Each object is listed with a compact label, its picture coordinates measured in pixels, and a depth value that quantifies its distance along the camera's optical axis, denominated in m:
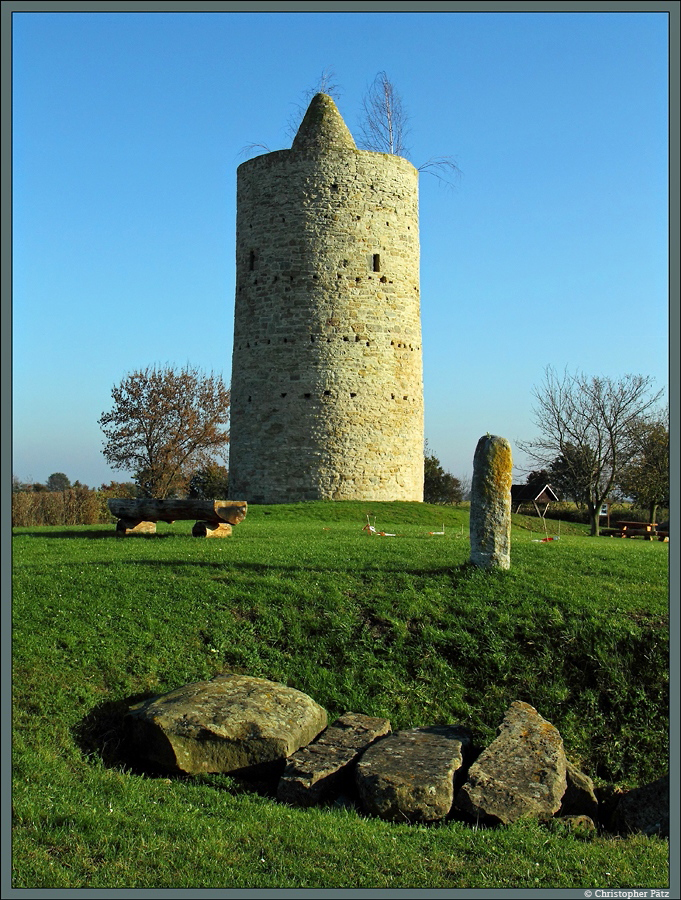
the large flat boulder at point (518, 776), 7.41
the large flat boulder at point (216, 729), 7.95
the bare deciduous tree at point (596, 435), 35.81
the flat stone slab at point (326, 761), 7.62
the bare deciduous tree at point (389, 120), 30.35
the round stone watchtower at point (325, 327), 26.36
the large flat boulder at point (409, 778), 7.34
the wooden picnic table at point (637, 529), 28.46
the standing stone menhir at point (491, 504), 11.80
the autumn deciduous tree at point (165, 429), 44.31
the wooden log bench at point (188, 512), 16.05
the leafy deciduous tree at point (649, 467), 39.69
